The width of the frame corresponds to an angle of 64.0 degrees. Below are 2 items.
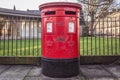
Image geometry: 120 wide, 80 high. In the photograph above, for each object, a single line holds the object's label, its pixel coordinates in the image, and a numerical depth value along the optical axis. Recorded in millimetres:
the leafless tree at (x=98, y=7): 12817
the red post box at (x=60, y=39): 2299
